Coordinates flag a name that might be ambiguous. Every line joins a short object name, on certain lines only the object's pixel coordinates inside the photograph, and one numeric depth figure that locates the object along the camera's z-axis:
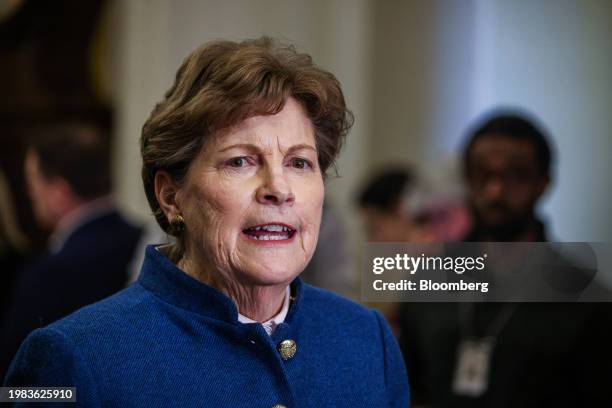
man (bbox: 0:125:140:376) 2.99
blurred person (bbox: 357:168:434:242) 3.97
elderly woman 1.69
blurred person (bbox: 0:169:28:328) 3.85
